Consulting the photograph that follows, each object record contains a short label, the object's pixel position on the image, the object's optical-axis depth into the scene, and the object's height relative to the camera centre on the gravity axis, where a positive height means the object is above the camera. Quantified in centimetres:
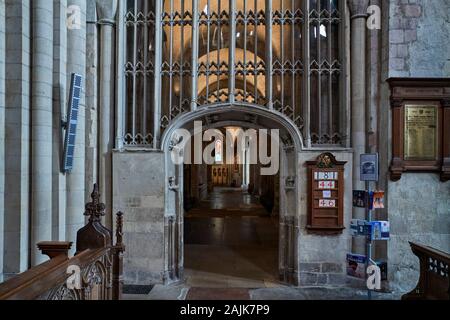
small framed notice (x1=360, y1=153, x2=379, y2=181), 469 -2
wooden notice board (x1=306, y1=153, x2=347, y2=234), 564 -49
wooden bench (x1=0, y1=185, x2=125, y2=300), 216 -81
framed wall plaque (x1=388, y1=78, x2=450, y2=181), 529 +64
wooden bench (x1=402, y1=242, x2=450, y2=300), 344 -119
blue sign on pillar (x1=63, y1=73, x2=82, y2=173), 486 +64
